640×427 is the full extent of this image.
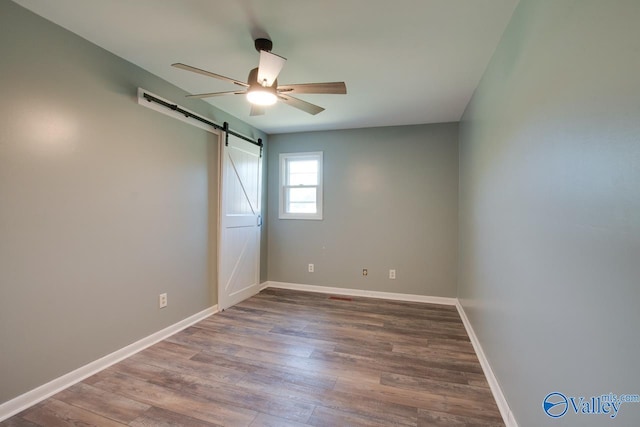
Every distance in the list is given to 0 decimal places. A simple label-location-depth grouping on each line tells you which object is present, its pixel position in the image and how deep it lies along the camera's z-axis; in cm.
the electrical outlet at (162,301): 274
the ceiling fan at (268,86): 185
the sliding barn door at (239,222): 350
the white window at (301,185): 443
